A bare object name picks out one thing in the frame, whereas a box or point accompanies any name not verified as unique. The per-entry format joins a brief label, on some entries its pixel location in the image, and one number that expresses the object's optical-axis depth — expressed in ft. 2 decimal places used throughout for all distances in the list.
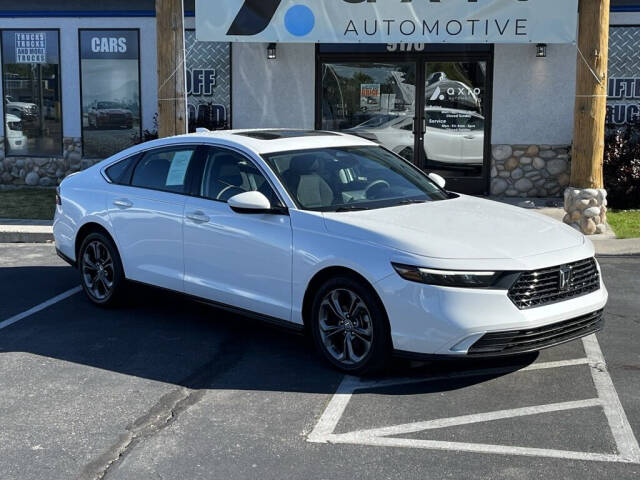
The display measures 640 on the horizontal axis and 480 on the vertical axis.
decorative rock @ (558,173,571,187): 45.98
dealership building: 42.91
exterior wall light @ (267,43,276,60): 47.62
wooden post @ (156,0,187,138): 37.45
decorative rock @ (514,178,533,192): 46.50
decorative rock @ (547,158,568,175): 45.98
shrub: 42.91
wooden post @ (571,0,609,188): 35.63
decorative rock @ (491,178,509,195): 46.73
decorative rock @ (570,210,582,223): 36.45
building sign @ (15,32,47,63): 51.34
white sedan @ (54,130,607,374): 17.95
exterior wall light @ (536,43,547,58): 45.09
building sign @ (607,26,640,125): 45.32
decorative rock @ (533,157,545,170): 46.19
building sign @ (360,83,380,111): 47.47
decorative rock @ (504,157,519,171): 46.47
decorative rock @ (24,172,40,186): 52.60
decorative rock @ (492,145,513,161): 46.47
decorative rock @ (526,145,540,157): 46.21
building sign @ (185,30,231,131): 48.93
